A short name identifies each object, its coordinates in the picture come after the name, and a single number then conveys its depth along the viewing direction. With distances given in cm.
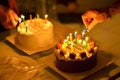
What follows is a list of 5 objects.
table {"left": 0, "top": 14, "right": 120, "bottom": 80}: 125
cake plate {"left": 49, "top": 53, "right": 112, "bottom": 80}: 120
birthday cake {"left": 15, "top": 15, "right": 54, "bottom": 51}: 143
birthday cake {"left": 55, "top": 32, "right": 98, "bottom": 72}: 123
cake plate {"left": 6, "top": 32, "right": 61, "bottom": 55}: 140
